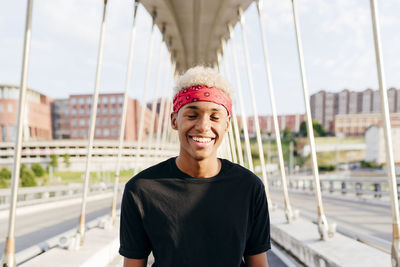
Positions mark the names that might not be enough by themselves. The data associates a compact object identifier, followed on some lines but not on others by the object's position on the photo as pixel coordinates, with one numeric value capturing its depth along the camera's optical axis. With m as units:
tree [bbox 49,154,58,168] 75.12
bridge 3.88
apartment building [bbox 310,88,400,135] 137.62
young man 1.57
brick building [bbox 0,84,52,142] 77.81
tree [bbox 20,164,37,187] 41.00
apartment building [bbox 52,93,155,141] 88.81
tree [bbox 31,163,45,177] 53.48
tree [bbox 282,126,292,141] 117.69
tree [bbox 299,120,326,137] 114.39
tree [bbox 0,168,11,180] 49.05
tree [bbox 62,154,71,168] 76.00
